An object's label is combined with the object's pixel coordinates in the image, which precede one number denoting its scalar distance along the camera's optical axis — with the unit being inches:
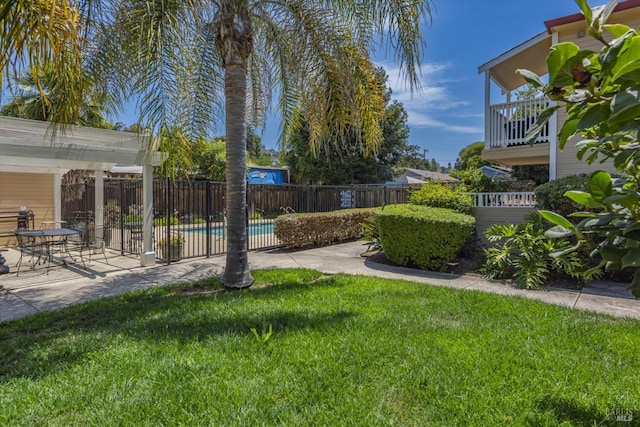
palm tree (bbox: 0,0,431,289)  216.1
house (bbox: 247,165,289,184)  1012.5
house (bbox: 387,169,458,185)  1533.0
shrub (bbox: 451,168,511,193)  446.3
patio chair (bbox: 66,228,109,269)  390.4
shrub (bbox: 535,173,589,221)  290.5
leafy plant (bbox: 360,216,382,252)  407.8
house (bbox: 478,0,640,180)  360.8
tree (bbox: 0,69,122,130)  298.5
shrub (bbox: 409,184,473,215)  386.9
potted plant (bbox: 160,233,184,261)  368.8
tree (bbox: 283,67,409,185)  916.6
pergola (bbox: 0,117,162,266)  285.6
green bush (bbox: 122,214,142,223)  413.9
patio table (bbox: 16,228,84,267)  307.0
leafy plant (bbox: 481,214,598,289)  271.9
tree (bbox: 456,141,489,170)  2058.7
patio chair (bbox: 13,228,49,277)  315.3
